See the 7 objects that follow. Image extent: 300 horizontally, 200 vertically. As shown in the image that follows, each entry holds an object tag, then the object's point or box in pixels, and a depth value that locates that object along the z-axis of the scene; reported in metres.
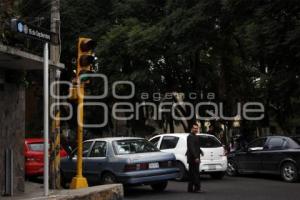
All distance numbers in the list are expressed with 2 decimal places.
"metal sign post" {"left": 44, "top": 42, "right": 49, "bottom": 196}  9.25
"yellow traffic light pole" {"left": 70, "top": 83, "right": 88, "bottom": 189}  14.28
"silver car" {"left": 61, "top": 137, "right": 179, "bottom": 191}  14.32
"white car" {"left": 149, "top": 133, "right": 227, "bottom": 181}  18.48
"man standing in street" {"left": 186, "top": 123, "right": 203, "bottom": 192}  14.91
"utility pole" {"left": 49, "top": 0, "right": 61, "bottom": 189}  14.20
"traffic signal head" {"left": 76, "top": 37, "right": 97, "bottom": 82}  14.07
